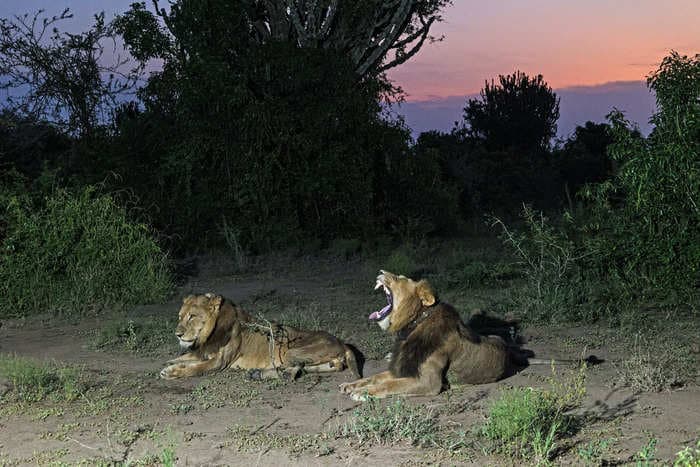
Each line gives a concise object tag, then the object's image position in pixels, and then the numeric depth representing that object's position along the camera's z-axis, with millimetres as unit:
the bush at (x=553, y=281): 10047
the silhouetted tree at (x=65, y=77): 18125
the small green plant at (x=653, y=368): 6789
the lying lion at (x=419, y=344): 6496
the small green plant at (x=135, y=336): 8906
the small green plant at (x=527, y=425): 5156
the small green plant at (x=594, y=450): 4957
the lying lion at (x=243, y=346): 7387
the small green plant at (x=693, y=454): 4062
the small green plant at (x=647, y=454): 4358
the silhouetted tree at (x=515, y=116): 41188
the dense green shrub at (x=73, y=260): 11398
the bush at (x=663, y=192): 10148
